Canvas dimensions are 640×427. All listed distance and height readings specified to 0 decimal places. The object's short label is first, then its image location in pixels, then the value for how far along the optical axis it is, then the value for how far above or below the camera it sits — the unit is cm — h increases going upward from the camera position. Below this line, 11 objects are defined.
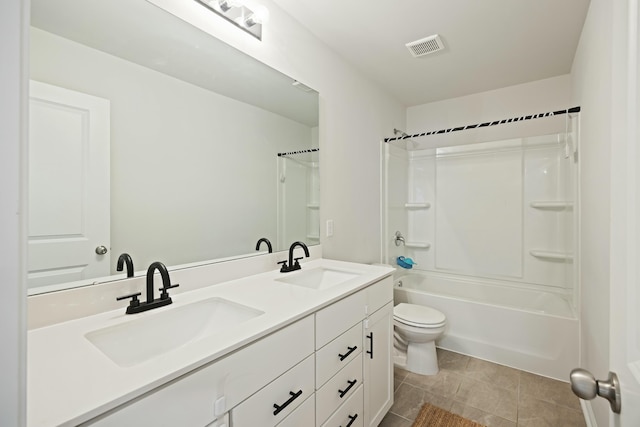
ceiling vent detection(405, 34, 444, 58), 207 +123
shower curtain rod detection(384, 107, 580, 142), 214 +79
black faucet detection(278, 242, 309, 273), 164 -30
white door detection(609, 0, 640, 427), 46 -2
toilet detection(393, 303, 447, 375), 217 -95
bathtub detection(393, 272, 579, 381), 214 -88
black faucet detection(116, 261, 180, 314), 104 -31
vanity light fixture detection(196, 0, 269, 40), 141 +101
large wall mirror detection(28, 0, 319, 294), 94 +28
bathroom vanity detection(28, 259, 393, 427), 62 -40
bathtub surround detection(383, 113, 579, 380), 229 -20
